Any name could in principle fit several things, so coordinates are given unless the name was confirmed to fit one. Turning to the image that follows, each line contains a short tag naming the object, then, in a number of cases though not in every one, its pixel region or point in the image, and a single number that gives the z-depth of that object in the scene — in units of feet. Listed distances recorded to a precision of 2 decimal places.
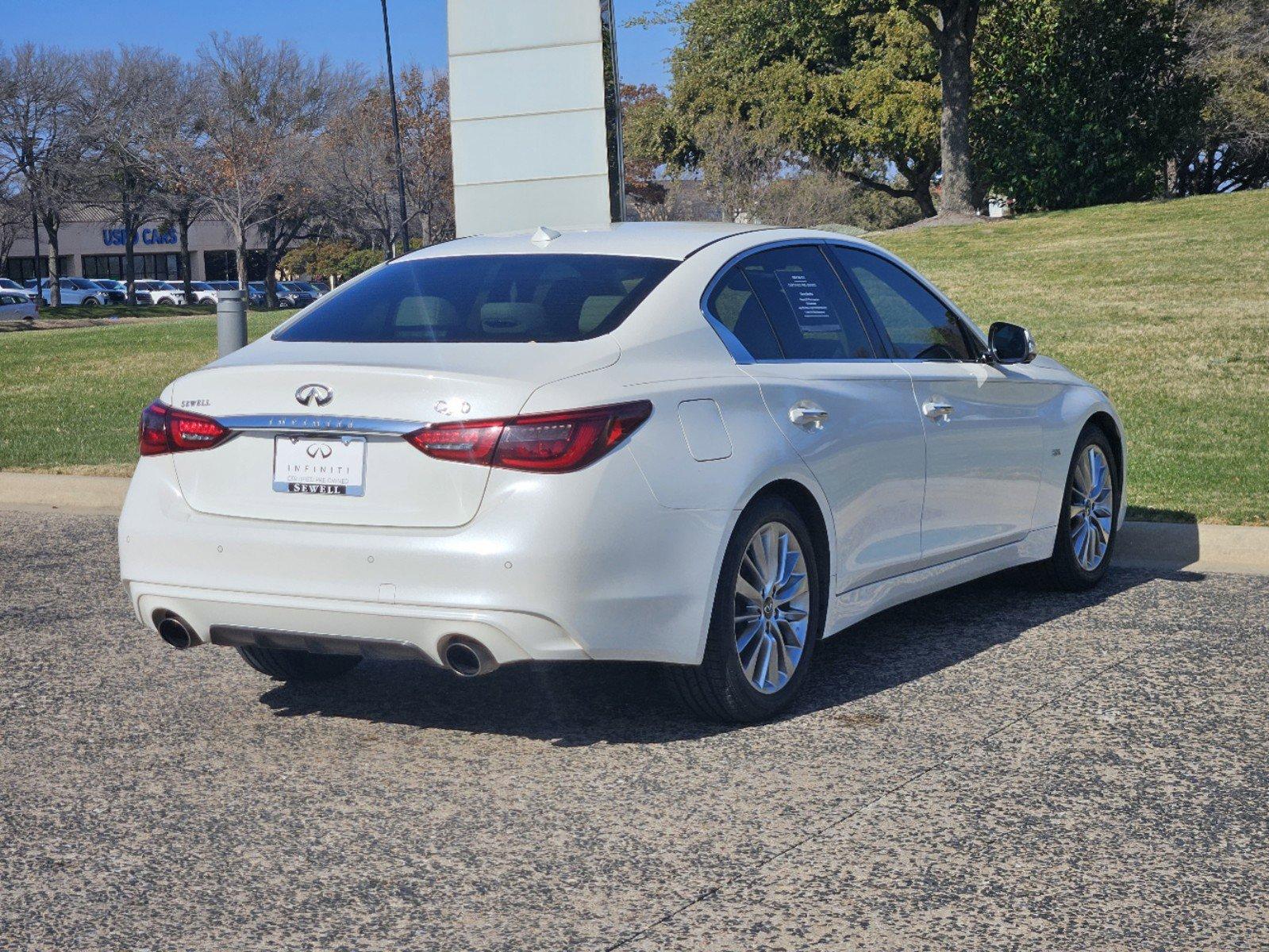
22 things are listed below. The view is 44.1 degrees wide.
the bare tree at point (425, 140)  195.72
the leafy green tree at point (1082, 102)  118.42
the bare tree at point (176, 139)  198.39
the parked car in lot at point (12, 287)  176.16
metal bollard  36.55
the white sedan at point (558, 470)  14.52
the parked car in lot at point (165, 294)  230.07
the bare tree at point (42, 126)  189.57
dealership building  290.15
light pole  122.21
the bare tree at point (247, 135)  197.98
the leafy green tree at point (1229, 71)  135.93
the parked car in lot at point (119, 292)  229.66
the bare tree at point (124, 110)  195.72
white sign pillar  53.88
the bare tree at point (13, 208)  196.90
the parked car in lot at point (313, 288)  231.91
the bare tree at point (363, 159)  199.62
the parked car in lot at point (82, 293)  218.79
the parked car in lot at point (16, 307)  159.02
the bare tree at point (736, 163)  161.58
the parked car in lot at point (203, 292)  235.95
